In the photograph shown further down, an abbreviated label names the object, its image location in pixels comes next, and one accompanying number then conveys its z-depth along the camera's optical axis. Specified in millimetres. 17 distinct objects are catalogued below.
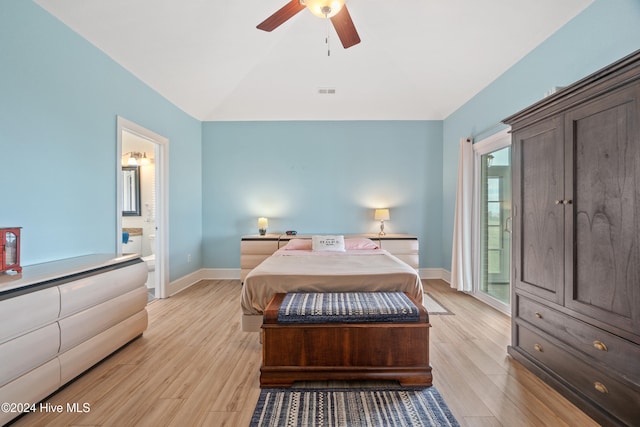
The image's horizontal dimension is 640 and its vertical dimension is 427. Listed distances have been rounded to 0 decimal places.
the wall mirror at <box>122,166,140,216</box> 5473
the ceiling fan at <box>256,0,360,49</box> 1998
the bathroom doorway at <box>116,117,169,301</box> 5273
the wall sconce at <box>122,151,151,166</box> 5379
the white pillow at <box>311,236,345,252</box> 3996
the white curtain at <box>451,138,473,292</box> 3852
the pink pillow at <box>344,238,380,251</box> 4148
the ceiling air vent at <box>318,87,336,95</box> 4414
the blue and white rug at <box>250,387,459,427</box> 1569
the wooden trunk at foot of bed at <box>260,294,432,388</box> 1877
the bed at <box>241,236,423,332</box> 2414
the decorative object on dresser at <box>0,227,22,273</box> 1711
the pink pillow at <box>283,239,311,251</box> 4043
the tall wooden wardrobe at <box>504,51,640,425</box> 1405
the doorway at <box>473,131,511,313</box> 3363
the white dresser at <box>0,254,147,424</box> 1511
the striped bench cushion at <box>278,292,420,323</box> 1886
